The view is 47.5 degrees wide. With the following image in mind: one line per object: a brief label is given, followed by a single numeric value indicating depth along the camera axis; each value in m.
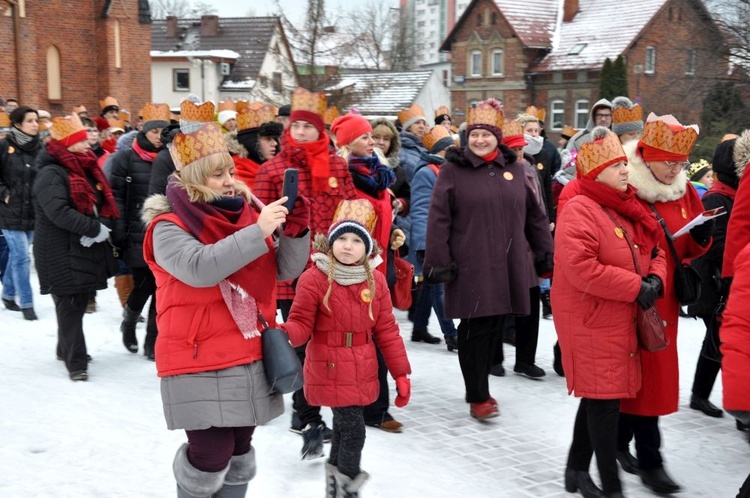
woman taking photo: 3.50
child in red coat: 4.54
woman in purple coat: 5.99
